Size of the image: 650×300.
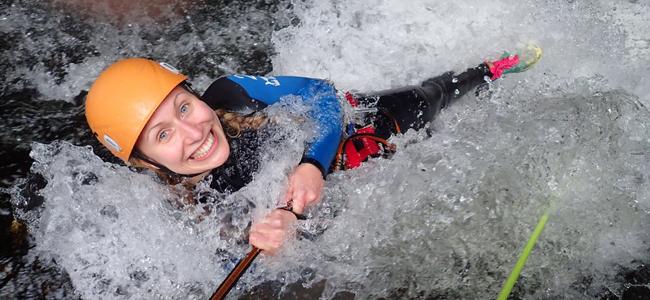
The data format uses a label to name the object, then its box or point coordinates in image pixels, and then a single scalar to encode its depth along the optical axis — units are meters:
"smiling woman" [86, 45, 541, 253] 2.44
